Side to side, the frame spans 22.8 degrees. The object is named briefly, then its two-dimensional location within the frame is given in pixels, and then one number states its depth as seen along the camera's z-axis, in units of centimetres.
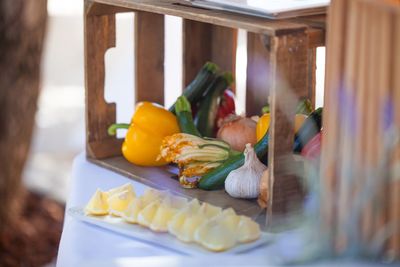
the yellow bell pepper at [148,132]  142
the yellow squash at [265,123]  128
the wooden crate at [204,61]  112
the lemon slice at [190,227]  111
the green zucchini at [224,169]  129
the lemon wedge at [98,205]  121
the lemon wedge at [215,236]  108
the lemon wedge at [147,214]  116
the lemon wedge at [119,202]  120
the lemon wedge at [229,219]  111
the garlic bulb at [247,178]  124
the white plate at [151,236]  109
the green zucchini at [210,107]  149
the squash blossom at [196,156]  132
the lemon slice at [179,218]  112
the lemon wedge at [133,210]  118
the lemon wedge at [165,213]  114
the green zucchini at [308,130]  125
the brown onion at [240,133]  138
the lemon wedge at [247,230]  111
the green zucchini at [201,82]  149
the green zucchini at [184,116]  140
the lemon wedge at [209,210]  114
